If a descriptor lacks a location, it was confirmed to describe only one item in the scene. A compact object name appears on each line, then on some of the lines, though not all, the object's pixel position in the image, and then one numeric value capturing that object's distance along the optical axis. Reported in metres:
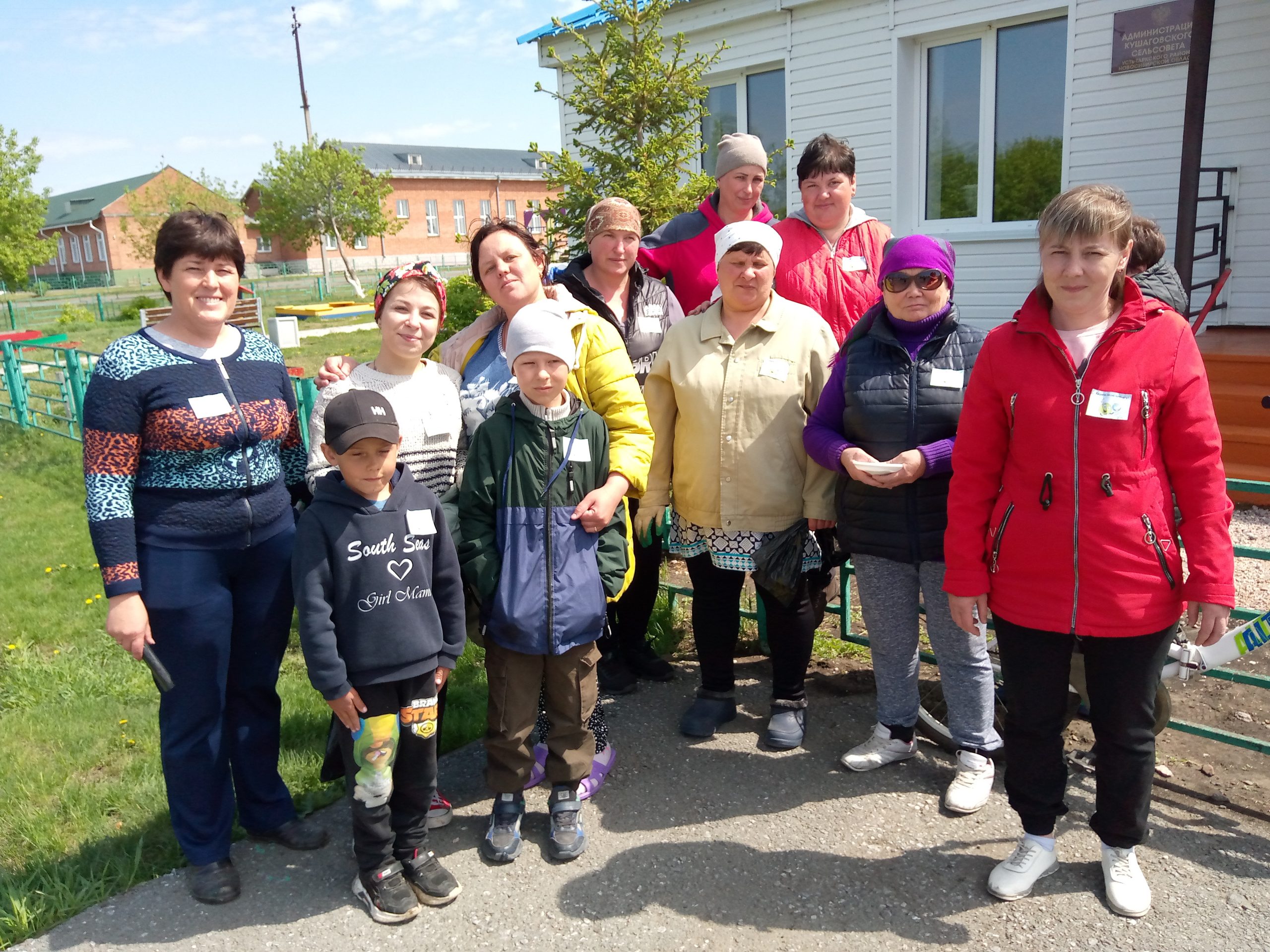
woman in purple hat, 3.04
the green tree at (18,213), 36.81
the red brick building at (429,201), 59.47
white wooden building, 7.59
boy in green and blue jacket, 2.96
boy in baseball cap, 2.63
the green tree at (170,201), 43.91
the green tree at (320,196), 43.31
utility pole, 44.61
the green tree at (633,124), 6.14
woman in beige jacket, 3.39
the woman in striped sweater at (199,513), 2.63
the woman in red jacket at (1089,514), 2.44
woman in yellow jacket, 3.23
